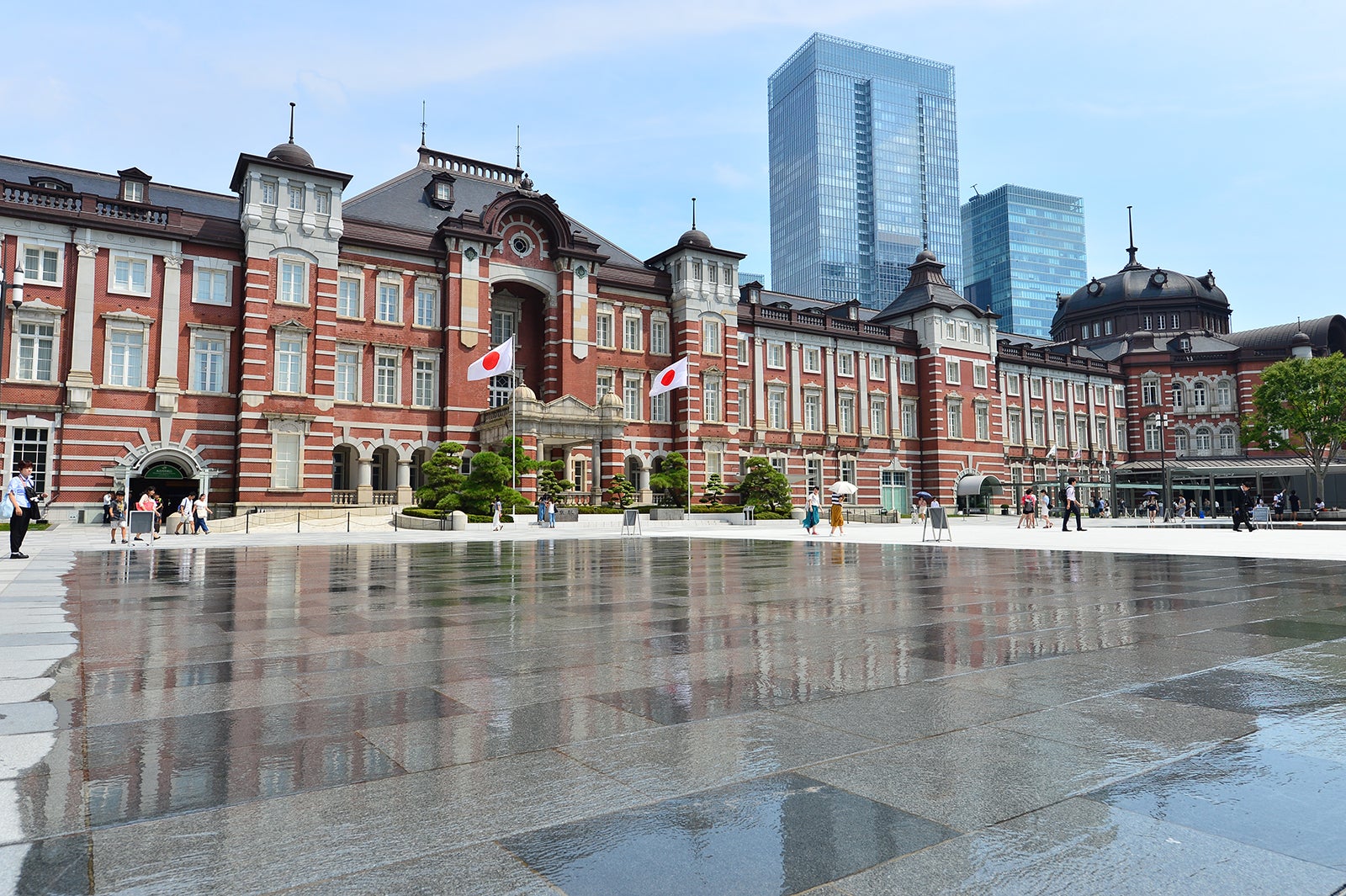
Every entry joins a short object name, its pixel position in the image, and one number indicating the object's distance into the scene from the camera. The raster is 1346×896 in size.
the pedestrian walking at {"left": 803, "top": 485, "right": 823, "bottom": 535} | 27.77
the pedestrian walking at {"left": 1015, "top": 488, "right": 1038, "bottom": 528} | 32.97
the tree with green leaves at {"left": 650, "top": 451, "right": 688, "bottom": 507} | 42.81
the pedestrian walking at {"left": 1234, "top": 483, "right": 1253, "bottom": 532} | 27.22
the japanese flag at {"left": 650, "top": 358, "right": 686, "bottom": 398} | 37.03
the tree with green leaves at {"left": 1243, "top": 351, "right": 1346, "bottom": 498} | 53.28
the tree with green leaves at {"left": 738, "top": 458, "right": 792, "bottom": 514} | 44.47
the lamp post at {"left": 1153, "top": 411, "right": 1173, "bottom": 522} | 46.88
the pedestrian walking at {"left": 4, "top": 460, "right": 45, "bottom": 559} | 14.39
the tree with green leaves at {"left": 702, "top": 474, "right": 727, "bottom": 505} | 45.25
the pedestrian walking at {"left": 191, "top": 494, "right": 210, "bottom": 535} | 27.80
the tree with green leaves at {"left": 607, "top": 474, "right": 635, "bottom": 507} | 40.88
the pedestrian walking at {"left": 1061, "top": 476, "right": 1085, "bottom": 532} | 27.27
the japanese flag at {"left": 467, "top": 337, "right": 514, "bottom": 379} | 34.75
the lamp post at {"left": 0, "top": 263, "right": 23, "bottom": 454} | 17.36
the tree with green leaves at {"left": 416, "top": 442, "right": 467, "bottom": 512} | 35.12
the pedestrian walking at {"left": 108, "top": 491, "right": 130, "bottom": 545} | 21.14
